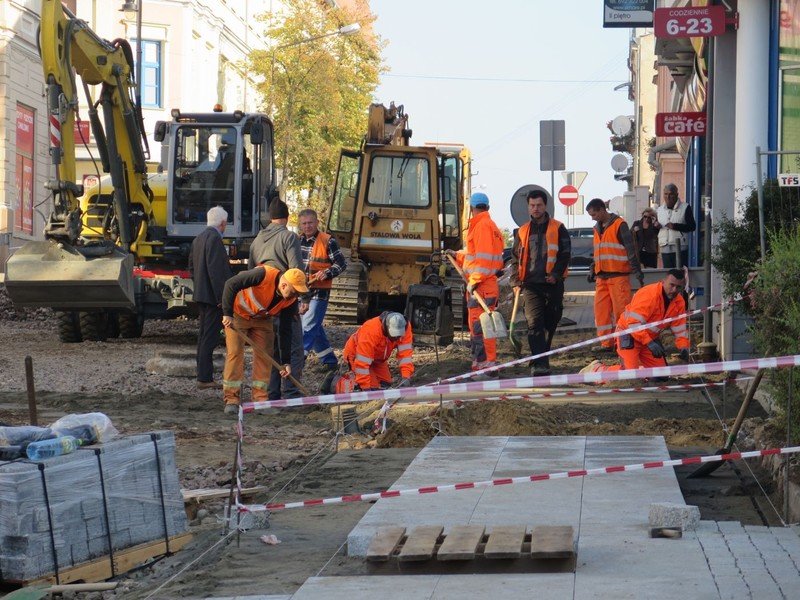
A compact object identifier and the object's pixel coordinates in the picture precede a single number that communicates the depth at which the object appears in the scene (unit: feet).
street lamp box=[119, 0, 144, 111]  71.48
